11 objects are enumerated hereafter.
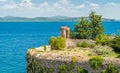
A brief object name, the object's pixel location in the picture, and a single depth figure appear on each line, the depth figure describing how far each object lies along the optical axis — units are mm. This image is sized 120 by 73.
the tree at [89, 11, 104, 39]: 32121
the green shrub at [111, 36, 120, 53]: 24846
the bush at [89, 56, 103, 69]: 20637
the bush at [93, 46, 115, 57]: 23321
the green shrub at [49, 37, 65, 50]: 25750
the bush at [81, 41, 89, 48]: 27441
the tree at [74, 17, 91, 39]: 31124
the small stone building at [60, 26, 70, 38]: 28631
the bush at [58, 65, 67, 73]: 21620
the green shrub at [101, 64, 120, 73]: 20065
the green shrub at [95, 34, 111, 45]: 27561
